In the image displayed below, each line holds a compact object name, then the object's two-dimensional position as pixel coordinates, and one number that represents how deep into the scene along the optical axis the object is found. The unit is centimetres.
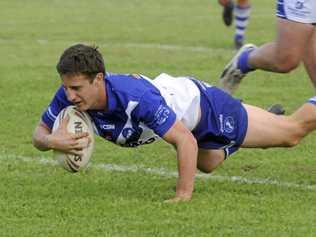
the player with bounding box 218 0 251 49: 3027
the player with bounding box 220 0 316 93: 1505
